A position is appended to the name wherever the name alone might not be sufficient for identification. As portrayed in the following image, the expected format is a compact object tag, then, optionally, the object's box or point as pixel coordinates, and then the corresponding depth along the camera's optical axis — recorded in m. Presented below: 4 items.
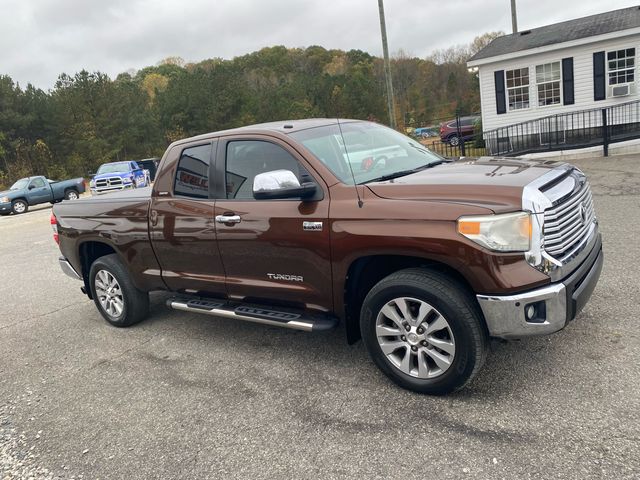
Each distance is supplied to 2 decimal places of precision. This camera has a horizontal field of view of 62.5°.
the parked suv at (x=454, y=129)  28.02
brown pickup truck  3.12
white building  17.17
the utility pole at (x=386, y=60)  19.70
